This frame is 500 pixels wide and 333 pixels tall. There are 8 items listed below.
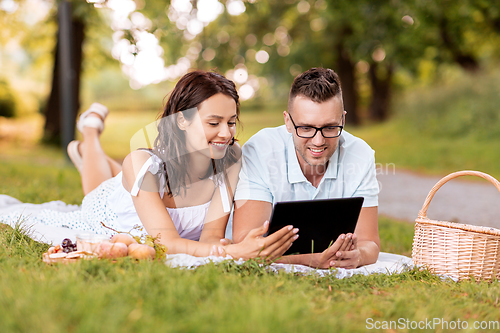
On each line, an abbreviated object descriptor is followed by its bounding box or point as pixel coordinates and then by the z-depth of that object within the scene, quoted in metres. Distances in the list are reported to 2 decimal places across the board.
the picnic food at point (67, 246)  2.77
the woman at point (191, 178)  3.03
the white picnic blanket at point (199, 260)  2.79
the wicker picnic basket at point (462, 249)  3.04
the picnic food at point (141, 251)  2.71
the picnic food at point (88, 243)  2.72
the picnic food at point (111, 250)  2.66
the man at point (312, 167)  3.21
